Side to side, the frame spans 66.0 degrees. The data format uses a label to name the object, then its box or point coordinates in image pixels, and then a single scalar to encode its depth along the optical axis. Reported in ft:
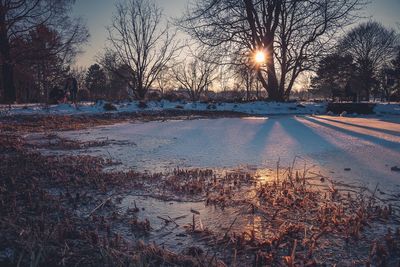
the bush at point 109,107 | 36.06
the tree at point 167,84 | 154.65
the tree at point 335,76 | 49.16
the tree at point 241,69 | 48.45
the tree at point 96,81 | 175.83
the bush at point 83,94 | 106.03
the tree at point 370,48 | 118.21
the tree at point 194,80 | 159.84
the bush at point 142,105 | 41.27
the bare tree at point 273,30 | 43.57
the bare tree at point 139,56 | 72.18
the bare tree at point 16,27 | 46.34
